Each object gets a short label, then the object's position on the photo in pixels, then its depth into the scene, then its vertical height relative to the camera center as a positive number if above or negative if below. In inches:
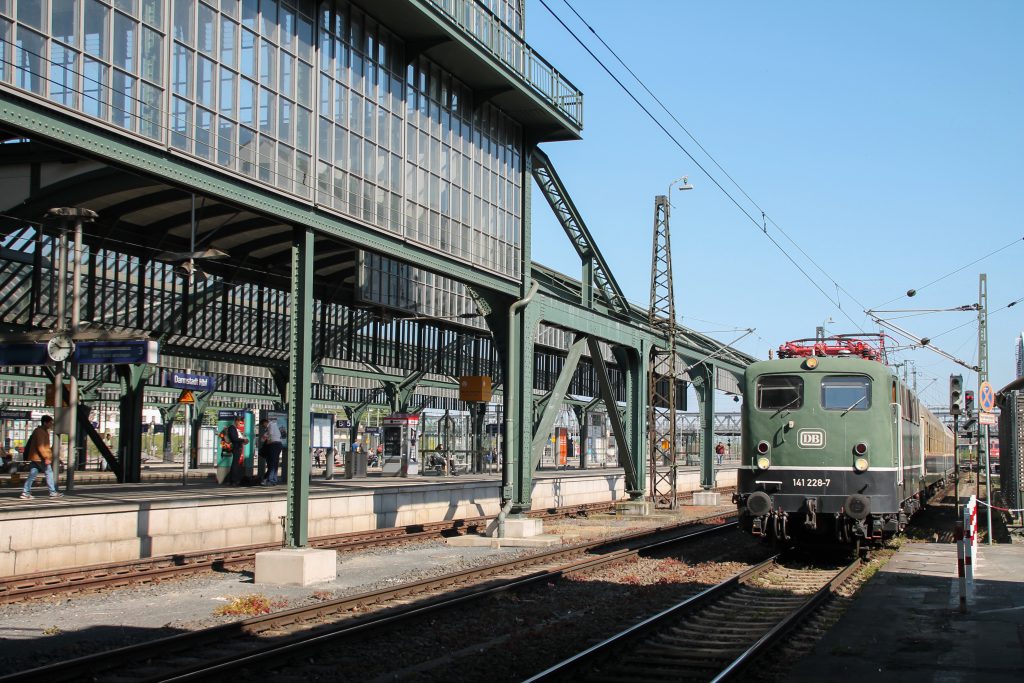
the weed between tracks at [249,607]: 471.5 -91.8
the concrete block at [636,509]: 1195.9 -111.3
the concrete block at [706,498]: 1476.4 -120.9
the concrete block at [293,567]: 571.5 -87.4
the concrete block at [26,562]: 541.0 -80.7
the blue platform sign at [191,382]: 1131.9 +32.5
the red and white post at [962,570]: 480.0 -73.8
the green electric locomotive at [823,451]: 644.1 -23.3
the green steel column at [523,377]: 896.9 +32.1
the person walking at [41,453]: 743.1 -31.6
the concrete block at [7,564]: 531.5 -80.6
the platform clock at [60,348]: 669.3 +41.0
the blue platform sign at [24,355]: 731.4 +39.6
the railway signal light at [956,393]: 911.0 +20.5
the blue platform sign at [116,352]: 673.0 +39.5
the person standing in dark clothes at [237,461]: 1083.9 -53.5
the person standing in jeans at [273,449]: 1066.1 -39.3
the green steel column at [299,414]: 599.8 -1.5
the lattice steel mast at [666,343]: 1250.0 +84.1
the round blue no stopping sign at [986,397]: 780.6 +14.4
